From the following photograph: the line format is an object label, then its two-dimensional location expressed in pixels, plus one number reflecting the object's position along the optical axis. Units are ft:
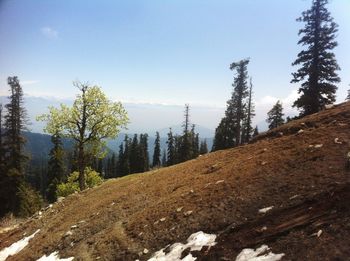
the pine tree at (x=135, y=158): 351.67
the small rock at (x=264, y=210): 35.44
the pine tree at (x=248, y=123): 194.94
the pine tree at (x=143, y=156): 351.81
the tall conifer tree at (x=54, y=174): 201.77
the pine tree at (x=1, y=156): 162.30
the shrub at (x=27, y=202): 129.60
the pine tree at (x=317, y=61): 113.80
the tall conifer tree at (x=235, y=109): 177.92
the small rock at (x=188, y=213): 42.57
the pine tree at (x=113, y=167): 431.23
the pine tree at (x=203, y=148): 394.09
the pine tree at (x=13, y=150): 160.45
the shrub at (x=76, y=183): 125.29
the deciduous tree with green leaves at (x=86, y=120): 104.12
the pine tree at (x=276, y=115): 218.38
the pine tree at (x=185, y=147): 253.92
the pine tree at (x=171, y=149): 328.08
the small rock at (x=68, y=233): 54.95
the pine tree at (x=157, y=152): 369.30
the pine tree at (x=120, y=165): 367.66
